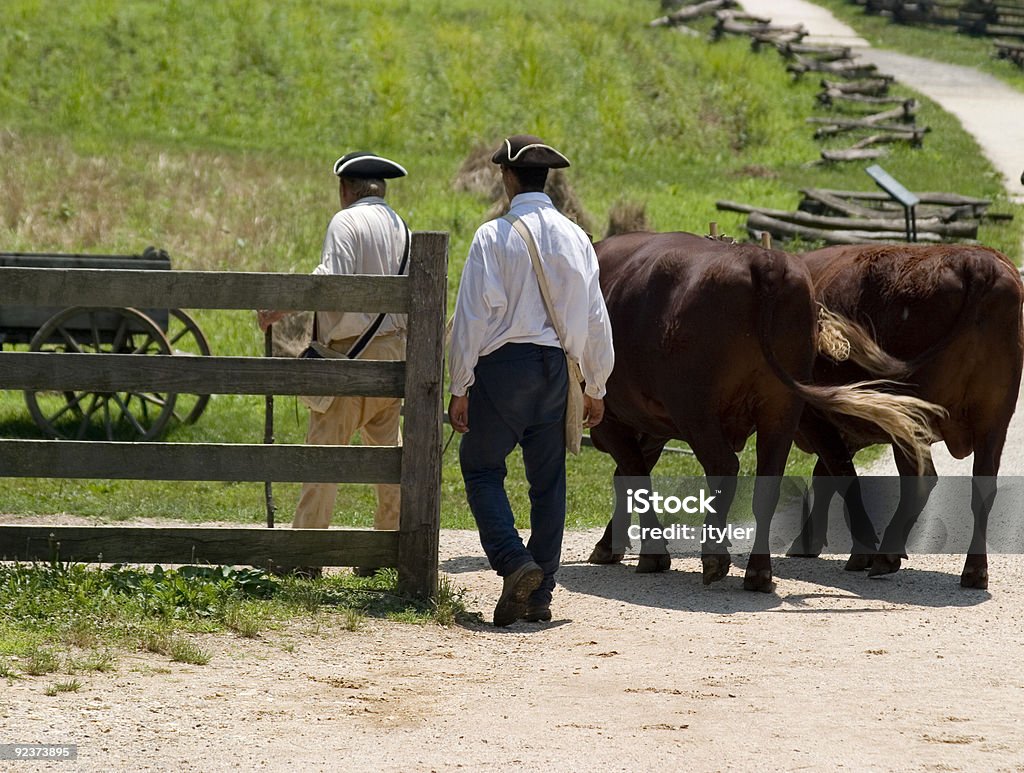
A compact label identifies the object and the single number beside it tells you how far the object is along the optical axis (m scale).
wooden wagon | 24.75
